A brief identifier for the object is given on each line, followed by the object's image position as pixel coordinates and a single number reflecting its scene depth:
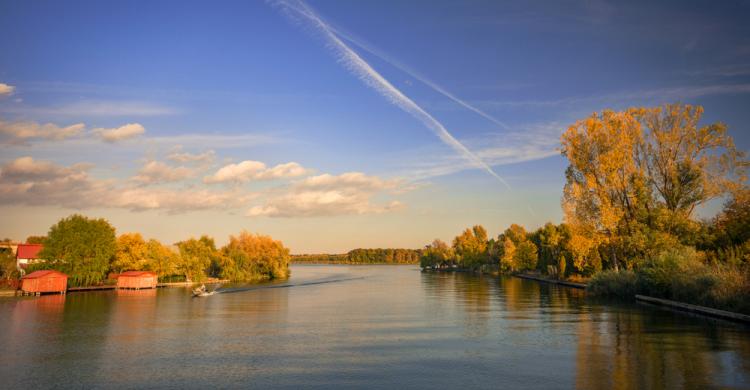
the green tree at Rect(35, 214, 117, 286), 68.84
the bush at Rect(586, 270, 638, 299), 48.38
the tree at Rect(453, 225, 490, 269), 150.00
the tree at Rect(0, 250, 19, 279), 73.69
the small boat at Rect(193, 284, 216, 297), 59.94
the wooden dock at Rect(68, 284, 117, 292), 66.22
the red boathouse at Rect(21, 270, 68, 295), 58.97
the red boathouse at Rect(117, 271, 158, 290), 72.32
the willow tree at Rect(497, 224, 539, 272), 107.00
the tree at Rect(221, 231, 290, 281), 102.81
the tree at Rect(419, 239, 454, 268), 187.88
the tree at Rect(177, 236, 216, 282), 89.44
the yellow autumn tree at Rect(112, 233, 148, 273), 80.69
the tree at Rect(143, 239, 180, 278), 82.69
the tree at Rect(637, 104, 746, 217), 48.34
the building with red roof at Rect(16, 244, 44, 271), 95.56
